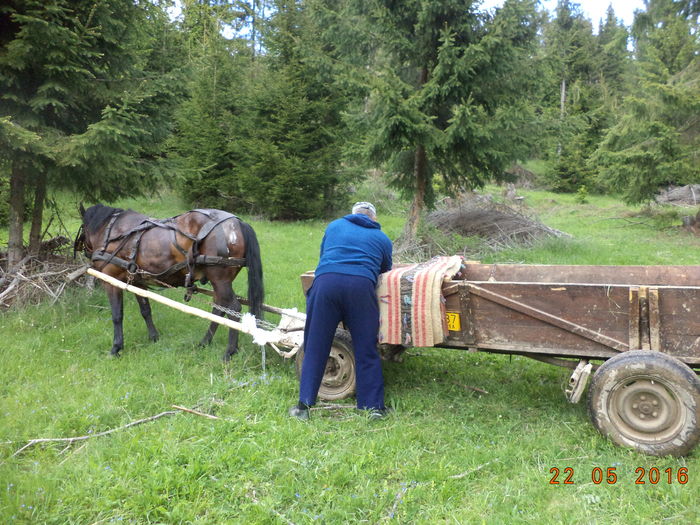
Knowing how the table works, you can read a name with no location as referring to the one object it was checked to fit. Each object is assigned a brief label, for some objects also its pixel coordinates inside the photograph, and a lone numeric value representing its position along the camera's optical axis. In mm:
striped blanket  3926
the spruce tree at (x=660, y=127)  13516
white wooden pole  5043
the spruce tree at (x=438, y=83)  9586
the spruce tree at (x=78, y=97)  6602
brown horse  5812
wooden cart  3309
